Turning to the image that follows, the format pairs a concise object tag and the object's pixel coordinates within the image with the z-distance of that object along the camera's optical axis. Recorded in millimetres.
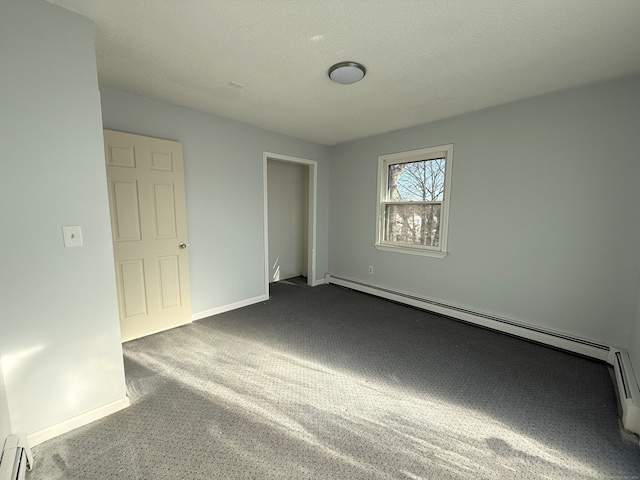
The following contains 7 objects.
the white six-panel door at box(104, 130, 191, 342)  2461
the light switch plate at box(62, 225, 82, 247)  1498
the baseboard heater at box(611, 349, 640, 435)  1555
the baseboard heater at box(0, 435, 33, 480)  1152
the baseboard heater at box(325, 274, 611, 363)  2344
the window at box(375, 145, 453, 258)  3258
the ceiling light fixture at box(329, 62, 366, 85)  1969
